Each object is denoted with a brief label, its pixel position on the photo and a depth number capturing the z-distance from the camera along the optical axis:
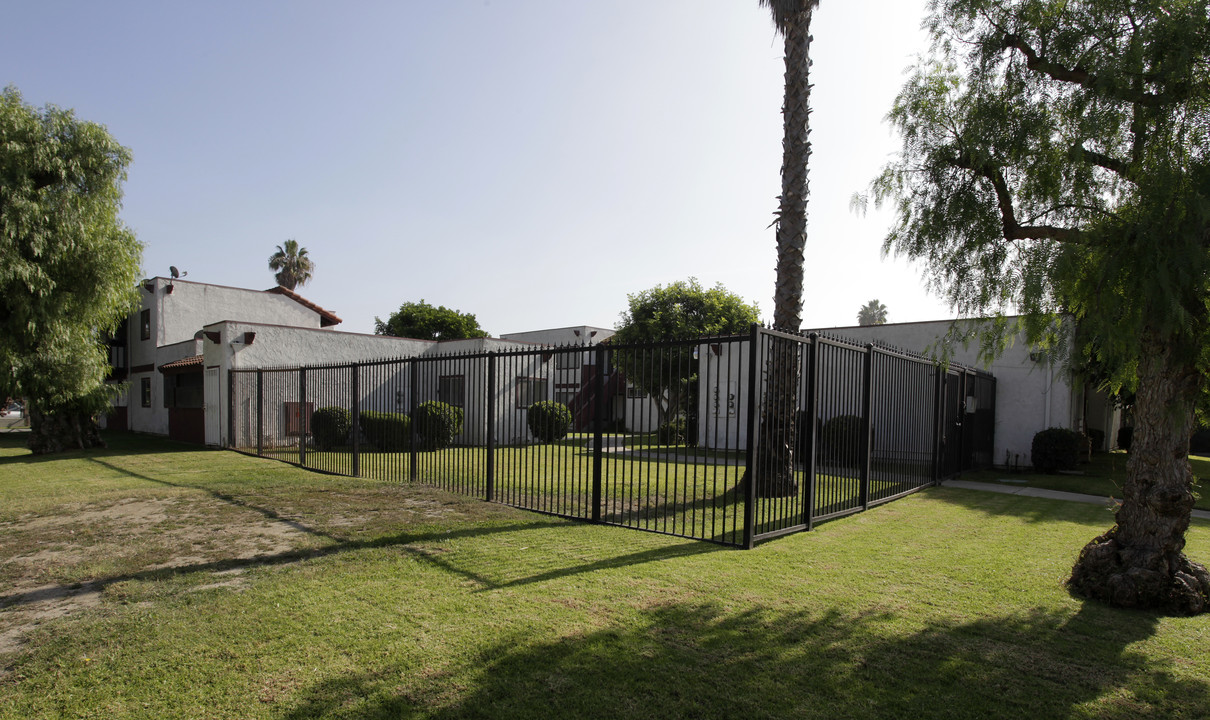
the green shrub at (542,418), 19.14
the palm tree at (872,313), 92.81
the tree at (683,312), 25.77
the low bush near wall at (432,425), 10.98
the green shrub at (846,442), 8.31
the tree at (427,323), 47.09
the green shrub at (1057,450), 15.08
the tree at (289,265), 54.28
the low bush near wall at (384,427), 15.38
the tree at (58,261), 14.72
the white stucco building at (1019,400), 16.41
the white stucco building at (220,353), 18.69
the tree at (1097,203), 4.22
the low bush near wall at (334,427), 16.28
